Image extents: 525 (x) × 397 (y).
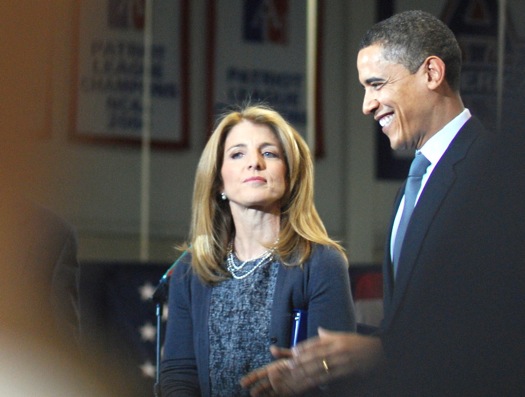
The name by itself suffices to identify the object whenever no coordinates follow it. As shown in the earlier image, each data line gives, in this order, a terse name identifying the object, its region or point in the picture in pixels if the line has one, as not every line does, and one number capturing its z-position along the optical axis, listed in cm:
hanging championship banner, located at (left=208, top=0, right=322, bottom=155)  1348
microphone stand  463
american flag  852
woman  459
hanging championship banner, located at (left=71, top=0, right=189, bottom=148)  1247
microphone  476
